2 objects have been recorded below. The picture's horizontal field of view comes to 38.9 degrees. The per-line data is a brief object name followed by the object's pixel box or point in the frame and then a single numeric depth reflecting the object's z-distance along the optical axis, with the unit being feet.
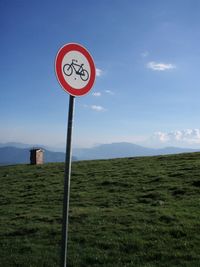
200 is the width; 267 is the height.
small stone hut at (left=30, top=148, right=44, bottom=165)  96.05
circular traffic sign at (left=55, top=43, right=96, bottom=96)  16.62
